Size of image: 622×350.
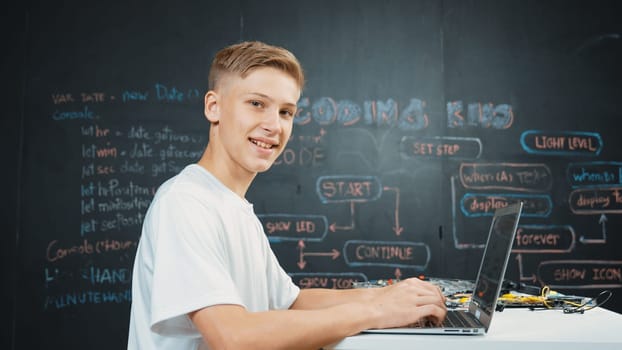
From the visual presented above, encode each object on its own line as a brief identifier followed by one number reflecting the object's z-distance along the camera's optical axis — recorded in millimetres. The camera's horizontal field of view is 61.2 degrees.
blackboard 3166
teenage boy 923
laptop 988
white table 945
